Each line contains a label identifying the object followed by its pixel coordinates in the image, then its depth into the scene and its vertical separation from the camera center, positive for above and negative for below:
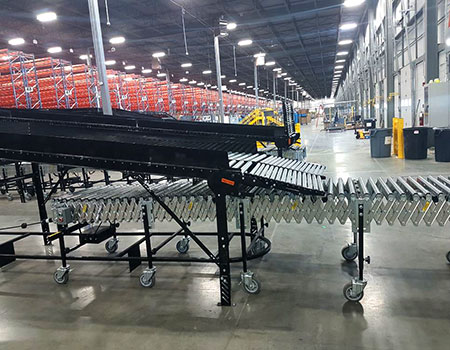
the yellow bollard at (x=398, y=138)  11.26 -0.77
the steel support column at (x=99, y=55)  6.93 +1.71
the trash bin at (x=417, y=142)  10.52 -0.86
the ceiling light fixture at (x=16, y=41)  15.50 +4.78
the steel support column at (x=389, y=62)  15.67 +2.59
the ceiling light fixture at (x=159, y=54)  20.83 +4.87
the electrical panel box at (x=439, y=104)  10.23 +0.26
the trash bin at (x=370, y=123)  20.38 -0.35
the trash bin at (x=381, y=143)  11.59 -0.88
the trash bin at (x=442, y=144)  9.72 -0.91
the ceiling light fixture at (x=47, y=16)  10.05 +3.70
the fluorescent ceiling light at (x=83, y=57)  21.83 +5.30
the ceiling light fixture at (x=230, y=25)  14.42 +4.35
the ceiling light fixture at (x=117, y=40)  13.48 +3.85
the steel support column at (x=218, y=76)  15.06 +2.34
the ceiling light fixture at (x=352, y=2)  12.99 +4.48
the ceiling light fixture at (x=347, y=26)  18.67 +5.22
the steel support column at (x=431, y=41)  11.81 +2.53
